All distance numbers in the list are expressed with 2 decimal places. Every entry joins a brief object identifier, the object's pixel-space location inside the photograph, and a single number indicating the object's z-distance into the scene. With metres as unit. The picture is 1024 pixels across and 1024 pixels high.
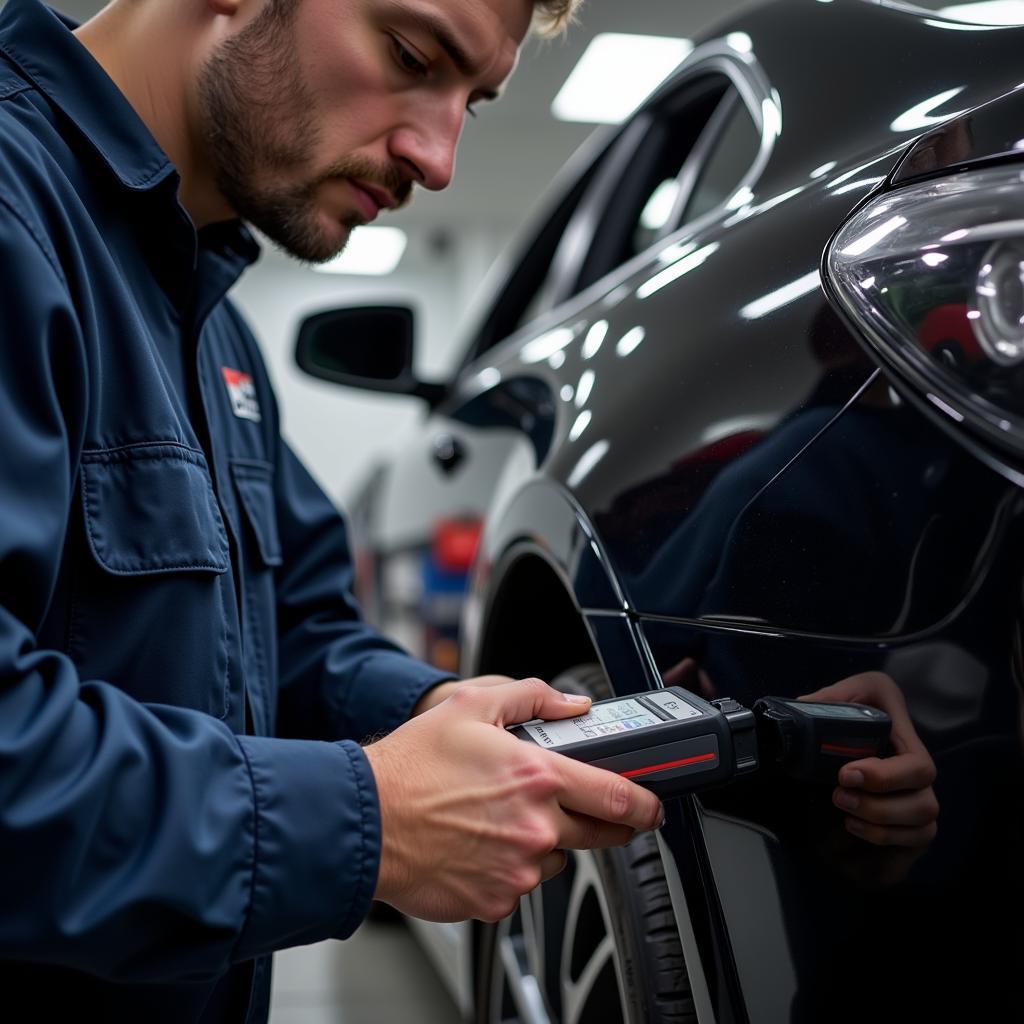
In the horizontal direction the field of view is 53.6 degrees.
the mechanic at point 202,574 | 0.57
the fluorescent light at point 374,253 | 8.24
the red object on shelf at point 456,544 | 1.54
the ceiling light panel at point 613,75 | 5.20
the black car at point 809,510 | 0.52
